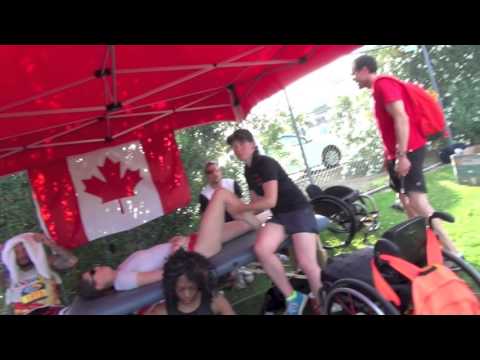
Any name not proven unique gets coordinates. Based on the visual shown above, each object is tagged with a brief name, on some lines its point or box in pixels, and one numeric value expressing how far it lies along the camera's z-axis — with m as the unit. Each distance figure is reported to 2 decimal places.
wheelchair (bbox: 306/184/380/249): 4.61
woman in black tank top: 2.60
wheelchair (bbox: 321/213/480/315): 2.11
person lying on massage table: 3.21
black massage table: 2.86
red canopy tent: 2.39
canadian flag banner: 4.76
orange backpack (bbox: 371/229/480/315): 1.95
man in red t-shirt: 3.03
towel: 3.40
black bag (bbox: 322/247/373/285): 2.33
